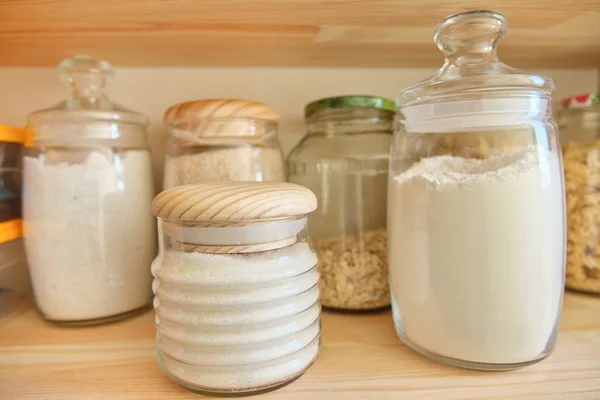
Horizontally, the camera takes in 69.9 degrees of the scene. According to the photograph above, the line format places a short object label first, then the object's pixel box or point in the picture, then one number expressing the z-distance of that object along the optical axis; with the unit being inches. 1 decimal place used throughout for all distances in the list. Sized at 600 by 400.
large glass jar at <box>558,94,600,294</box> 22.8
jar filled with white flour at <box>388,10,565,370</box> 14.8
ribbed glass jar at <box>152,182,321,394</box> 13.9
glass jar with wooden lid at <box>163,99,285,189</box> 19.5
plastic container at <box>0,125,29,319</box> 21.1
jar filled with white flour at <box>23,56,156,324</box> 19.7
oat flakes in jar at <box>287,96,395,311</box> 20.8
